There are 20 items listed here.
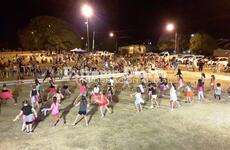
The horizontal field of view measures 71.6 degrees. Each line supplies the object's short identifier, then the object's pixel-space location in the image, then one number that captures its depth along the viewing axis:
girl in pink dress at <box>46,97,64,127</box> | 8.39
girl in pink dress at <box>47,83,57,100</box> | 11.70
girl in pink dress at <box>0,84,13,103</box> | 11.06
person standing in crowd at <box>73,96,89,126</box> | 8.37
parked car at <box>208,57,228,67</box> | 22.59
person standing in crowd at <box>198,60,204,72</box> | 20.74
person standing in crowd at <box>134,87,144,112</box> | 9.92
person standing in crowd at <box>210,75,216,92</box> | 13.38
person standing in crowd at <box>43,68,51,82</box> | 15.24
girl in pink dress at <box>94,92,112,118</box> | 9.39
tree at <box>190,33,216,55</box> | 34.31
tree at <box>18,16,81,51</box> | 36.52
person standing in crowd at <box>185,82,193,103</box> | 11.41
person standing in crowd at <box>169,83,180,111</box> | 10.28
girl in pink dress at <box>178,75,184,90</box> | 13.20
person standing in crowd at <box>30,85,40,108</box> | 10.10
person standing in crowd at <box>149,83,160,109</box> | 10.41
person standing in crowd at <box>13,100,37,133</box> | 7.81
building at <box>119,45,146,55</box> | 47.15
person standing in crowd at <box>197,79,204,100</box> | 11.94
